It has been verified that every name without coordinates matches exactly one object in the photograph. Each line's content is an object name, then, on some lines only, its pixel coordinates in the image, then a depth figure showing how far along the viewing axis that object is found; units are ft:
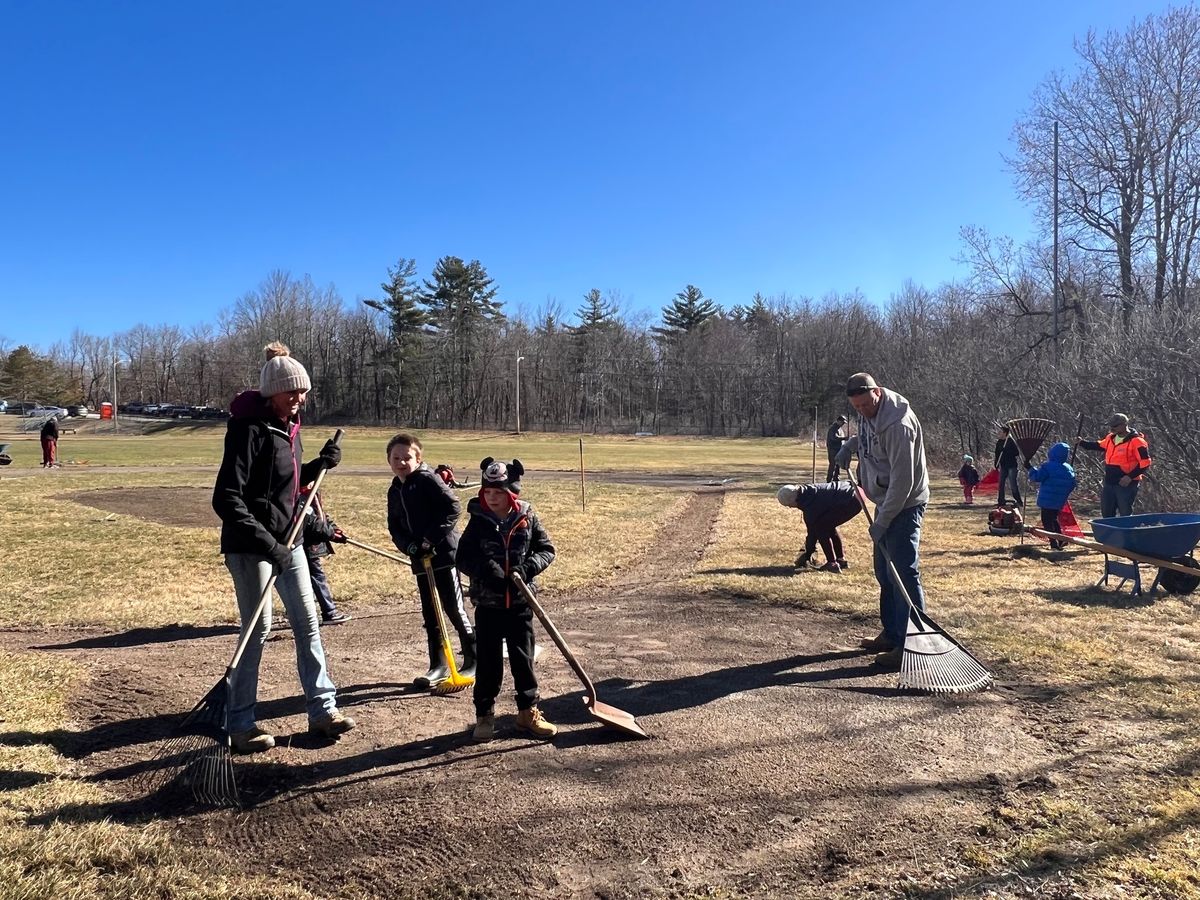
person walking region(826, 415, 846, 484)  50.01
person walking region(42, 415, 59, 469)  81.92
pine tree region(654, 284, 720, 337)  273.75
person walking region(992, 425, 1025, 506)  46.68
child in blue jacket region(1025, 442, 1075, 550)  33.45
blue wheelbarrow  23.95
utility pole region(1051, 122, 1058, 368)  79.30
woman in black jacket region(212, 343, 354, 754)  13.08
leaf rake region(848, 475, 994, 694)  16.80
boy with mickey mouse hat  13.97
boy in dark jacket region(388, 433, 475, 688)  17.28
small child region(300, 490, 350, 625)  17.38
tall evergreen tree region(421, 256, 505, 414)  252.83
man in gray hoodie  18.40
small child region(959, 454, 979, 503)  56.24
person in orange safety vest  35.19
